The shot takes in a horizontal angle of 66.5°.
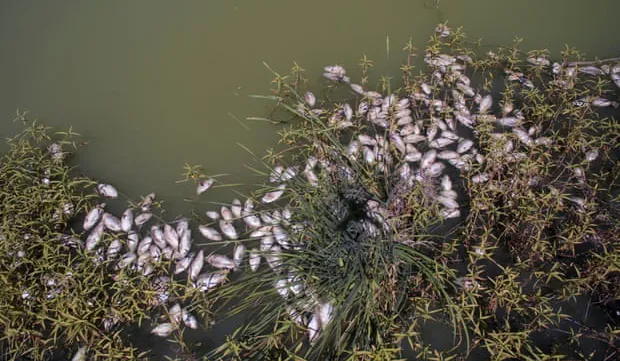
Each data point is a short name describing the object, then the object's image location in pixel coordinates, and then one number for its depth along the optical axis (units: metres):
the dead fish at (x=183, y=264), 2.11
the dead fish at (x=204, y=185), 2.30
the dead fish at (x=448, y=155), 2.27
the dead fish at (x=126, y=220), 2.25
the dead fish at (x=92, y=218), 2.27
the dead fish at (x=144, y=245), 2.16
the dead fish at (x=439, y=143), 2.32
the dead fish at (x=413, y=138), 2.33
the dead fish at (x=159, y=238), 2.18
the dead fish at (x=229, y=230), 2.18
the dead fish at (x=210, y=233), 2.19
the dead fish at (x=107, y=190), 2.37
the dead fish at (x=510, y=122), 2.34
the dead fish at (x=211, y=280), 2.04
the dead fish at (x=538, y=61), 2.53
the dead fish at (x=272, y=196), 2.21
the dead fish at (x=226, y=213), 2.21
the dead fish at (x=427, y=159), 2.25
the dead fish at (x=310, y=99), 2.47
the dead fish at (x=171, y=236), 2.17
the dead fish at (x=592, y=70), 2.49
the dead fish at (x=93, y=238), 2.19
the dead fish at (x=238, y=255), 2.11
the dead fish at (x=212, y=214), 2.23
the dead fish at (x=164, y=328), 1.96
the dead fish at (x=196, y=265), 2.08
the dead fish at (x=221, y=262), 2.09
